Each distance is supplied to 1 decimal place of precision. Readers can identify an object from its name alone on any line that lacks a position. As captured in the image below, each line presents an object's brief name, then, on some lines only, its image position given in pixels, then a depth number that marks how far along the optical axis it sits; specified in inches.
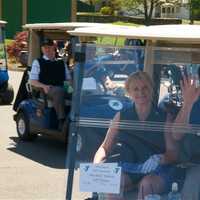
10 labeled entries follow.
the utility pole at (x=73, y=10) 1190.9
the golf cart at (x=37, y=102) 330.6
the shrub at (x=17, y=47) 855.3
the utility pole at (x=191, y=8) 1230.8
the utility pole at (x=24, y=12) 1221.7
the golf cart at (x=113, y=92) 155.2
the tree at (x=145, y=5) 1355.7
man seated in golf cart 327.6
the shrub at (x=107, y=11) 1807.3
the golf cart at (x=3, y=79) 510.0
